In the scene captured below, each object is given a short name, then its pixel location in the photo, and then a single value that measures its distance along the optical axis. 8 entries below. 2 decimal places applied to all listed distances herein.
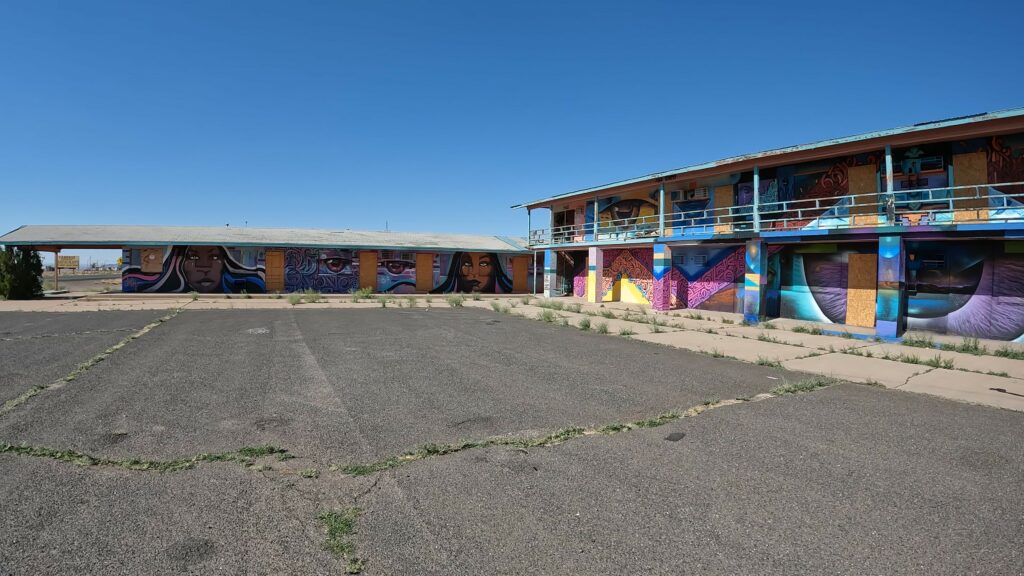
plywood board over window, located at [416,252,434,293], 34.38
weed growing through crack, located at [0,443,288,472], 4.19
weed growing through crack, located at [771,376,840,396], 7.43
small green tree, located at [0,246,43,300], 23.97
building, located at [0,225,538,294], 29.22
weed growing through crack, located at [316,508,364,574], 2.87
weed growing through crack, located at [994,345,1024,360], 10.97
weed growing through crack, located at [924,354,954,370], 9.64
